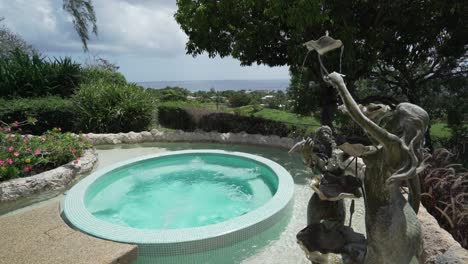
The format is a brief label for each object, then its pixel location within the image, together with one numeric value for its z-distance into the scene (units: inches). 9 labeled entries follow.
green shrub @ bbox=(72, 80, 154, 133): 395.2
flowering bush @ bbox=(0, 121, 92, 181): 212.4
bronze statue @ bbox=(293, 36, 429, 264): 58.2
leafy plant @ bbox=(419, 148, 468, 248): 112.7
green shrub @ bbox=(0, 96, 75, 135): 383.6
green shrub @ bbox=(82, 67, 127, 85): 533.7
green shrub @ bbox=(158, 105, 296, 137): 396.5
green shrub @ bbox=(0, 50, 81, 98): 451.5
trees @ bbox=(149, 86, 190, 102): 781.9
